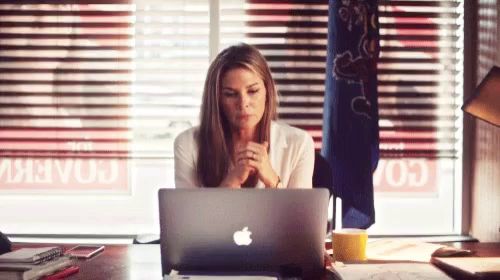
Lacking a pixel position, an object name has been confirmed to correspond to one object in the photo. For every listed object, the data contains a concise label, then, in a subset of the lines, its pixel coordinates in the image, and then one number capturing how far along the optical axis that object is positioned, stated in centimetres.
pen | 137
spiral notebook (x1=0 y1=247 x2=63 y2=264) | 140
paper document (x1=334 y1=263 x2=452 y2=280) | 132
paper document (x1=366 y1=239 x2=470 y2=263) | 161
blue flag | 277
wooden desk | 142
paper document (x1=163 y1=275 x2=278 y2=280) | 126
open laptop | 131
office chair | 233
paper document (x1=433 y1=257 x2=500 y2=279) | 134
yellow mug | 158
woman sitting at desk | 216
